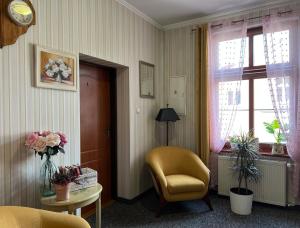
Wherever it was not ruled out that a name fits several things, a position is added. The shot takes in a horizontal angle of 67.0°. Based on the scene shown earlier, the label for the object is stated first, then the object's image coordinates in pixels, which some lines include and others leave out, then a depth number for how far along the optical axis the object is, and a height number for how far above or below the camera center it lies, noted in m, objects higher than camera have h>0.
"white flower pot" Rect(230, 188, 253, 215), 2.96 -1.23
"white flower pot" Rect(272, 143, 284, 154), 3.20 -0.55
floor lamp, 3.64 -0.07
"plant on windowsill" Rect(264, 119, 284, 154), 3.20 -0.36
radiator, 3.08 -1.02
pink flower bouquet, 1.91 -0.27
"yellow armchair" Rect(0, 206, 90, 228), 1.50 -0.74
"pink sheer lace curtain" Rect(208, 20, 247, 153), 3.42 +0.57
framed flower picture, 2.11 +0.42
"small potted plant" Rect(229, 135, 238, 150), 3.20 -0.45
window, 3.38 +0.23
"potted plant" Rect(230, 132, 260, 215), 2.98 -0.82
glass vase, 1.98 -0.59
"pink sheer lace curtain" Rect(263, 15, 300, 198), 3.01 +0.50
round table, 1.85 -0.75
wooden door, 2.95 -0.16
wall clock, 1.81 +0.76
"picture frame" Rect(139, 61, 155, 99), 3.58 +0.51
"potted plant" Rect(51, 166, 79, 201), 1.88 -0.60
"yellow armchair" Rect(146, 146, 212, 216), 2.91 -0.91
